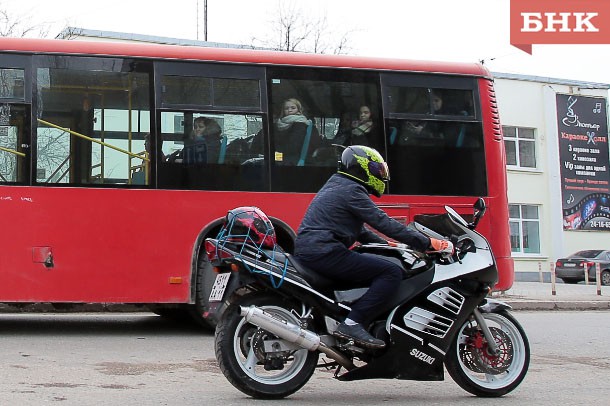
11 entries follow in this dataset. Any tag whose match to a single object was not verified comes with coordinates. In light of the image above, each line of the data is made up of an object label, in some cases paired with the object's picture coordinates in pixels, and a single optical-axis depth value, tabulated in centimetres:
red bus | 1057
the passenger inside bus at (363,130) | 1153
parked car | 3450
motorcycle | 625
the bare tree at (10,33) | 2901
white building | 3747
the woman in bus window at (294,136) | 1125
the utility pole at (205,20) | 3172
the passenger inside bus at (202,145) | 1095
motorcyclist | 628
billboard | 3772
